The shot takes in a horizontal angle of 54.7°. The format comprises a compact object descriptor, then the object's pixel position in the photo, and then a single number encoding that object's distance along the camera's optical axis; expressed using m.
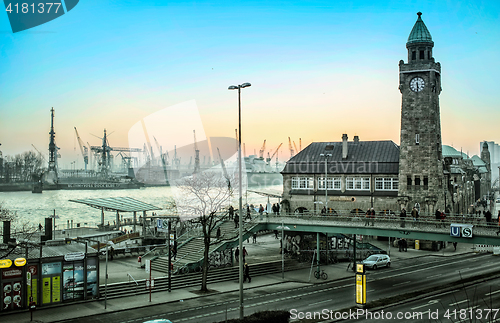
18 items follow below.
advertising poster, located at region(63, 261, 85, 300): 33.62
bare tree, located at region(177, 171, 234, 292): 53.31
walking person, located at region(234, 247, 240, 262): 48.24
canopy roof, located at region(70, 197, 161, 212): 58.14
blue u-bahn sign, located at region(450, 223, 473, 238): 37.50
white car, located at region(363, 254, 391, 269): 50.42
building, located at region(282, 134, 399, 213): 65.94
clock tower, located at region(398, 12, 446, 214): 62.66
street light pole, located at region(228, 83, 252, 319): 27.73
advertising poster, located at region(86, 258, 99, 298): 34.62
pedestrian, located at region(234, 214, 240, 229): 49.88
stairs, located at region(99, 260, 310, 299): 36.97
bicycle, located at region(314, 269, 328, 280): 45.09
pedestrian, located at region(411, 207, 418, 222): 43.25
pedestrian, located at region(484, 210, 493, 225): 38.56
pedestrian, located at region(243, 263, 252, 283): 42.91
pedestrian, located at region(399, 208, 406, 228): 42.69
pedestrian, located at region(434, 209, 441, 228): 42.29
